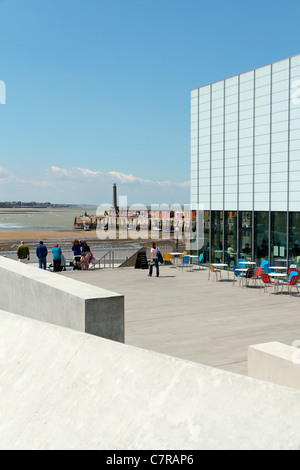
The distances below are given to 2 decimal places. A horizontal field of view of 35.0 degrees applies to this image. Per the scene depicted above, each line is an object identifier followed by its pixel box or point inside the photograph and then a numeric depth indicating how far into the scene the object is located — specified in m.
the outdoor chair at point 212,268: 18.56
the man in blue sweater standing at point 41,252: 19.73
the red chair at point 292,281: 15.13
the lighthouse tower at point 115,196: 163.50
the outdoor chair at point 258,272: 17.62
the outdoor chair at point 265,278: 15.62
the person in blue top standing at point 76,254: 21.70
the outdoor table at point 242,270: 17.42
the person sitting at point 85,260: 21.80
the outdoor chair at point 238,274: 17.64
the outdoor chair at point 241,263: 19.29
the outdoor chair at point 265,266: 18.05
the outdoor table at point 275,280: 15.97
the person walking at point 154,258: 19.58
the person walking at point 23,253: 19.62
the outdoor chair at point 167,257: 23.06
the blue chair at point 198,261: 21.85
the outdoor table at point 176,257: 24.50
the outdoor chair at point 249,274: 17.45
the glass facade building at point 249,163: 18.42
